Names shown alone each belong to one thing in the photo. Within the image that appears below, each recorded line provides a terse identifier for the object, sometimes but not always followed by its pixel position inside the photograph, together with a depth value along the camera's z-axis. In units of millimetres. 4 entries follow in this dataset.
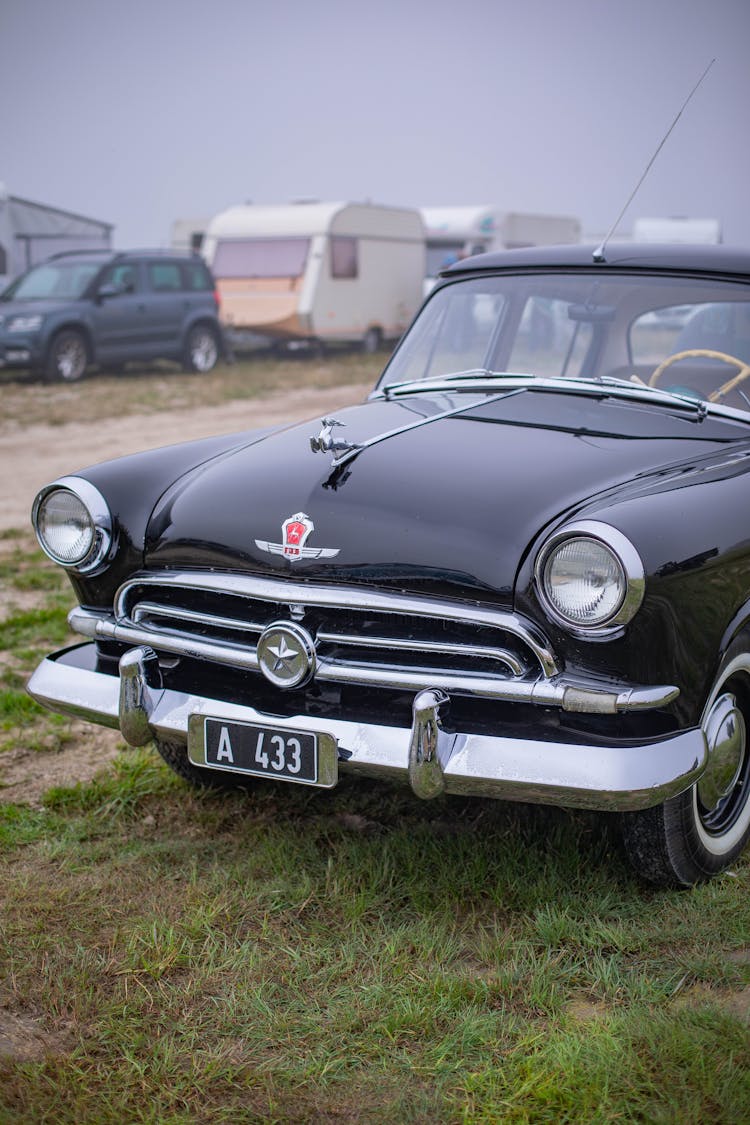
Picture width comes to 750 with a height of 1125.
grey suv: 14141
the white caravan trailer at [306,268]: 17469
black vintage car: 2559
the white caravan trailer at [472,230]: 21000
